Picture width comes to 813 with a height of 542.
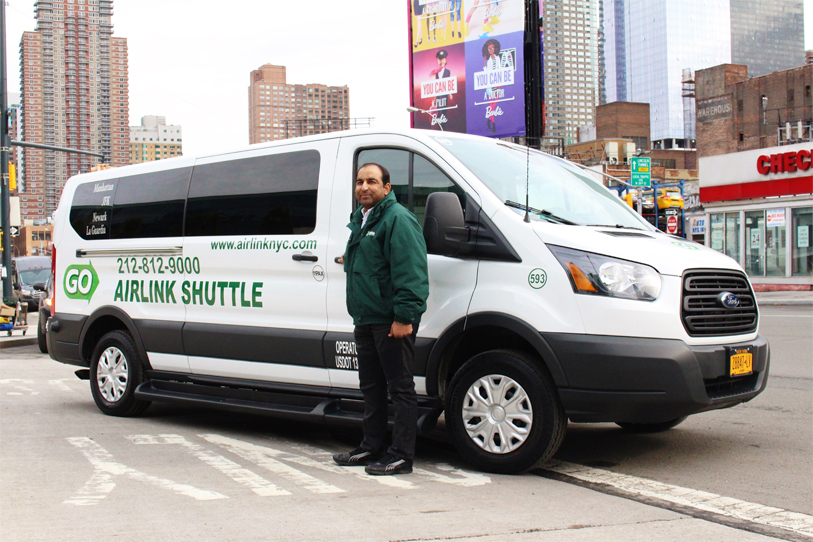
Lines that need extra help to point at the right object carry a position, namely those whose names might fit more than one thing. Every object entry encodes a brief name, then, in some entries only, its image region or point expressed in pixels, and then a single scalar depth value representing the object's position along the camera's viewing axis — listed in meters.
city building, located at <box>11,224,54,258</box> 120.02
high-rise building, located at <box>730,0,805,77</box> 177.88
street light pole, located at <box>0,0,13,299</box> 21.92
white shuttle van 4.91
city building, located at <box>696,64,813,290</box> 29.08
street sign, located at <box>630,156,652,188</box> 31.31
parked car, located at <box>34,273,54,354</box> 14.02
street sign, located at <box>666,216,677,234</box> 34.31
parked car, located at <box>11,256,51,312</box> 27.89
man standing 5.03
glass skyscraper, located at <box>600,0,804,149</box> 162.62
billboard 34.44
